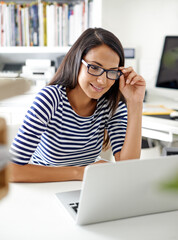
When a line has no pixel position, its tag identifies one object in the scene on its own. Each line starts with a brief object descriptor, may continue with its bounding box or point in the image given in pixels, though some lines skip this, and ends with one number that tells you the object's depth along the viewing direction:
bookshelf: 2.66
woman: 1.27
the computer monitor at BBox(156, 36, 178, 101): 2.54
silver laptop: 0.75
